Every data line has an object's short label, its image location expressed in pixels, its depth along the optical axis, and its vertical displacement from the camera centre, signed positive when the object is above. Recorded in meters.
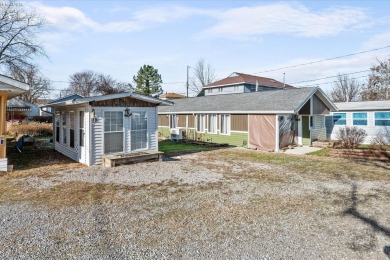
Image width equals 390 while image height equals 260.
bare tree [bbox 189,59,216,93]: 53.34 +10.76
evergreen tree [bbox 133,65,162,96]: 43.47 +8.21
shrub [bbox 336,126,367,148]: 14.90 -0.52
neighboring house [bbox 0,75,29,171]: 8.84 +1.12
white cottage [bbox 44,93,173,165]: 10.23 +0.16
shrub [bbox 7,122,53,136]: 23.31 +0.03
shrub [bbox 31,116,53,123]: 32.81 +1.30
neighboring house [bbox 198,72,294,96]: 38.75 +6.79
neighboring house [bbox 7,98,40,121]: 33.72 +2.92
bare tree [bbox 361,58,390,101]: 26.79 +4.84
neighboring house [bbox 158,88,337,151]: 14.91 +0.65
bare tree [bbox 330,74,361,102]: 48.80 +7.53
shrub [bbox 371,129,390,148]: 16.93 -0.58
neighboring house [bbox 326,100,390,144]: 17.27 +0.76
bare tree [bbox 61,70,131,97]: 57.90 +10.59
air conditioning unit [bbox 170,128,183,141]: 20.03 -0.40
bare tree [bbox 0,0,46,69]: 23.59 +8.38
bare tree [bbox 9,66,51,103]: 47.39 +7.70
